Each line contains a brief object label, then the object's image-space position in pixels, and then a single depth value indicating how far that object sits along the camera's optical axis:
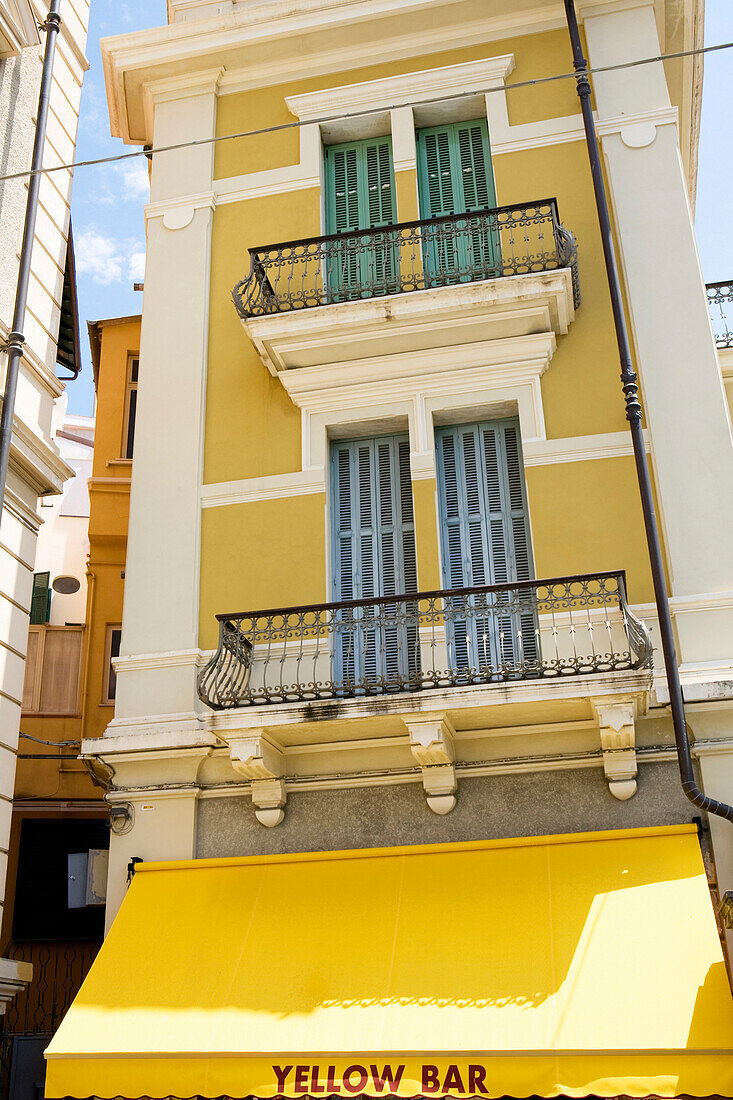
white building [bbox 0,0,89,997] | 9.70
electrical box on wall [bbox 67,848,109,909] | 9.90
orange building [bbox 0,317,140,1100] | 12.50
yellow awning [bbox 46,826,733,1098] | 7.12
